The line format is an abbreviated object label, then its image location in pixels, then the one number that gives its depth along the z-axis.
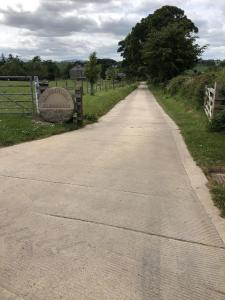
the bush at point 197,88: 11.48
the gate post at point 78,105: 8.18
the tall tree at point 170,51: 28.30
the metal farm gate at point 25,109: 8.62
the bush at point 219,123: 7.43
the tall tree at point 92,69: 23.41
